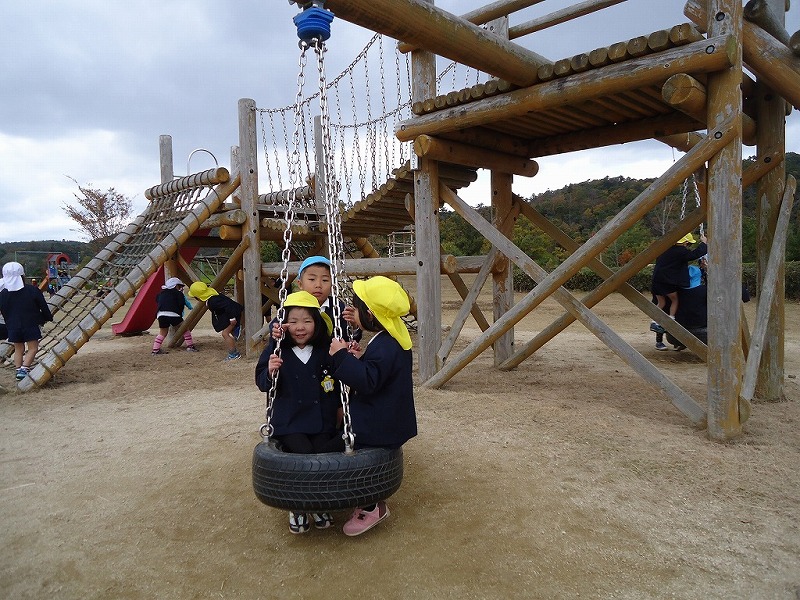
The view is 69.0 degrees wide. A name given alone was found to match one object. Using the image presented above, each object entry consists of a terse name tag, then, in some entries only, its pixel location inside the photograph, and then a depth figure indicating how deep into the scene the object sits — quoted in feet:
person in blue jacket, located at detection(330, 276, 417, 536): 9.39
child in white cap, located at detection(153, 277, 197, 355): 31.81
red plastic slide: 40.45
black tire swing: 8.63
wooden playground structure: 13.55
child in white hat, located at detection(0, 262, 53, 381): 24.27
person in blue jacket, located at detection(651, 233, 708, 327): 25.38
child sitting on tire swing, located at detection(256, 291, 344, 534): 9.97
